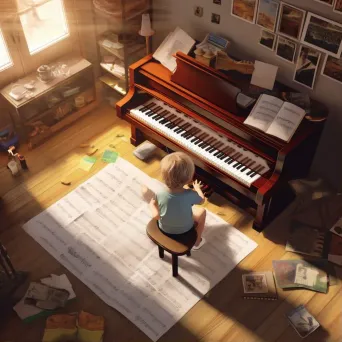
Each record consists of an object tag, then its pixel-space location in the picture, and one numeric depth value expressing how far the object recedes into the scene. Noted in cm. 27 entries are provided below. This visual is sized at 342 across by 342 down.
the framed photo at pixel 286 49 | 381
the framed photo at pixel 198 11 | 423
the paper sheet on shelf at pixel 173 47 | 421
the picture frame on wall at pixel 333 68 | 363
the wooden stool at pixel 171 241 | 349
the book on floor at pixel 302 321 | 359
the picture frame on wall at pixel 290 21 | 360
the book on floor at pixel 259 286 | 379
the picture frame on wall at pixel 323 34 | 348
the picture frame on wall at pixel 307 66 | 374
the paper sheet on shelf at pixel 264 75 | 388
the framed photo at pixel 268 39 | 388
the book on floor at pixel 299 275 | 383
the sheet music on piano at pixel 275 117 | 360
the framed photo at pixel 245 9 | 383
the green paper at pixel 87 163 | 472
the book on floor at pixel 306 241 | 405
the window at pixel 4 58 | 456
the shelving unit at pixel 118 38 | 452
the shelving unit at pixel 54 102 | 473
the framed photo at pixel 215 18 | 414
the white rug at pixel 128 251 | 376
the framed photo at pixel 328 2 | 337
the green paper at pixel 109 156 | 477
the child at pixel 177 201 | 318
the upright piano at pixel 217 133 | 375
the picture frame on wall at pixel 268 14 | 371
